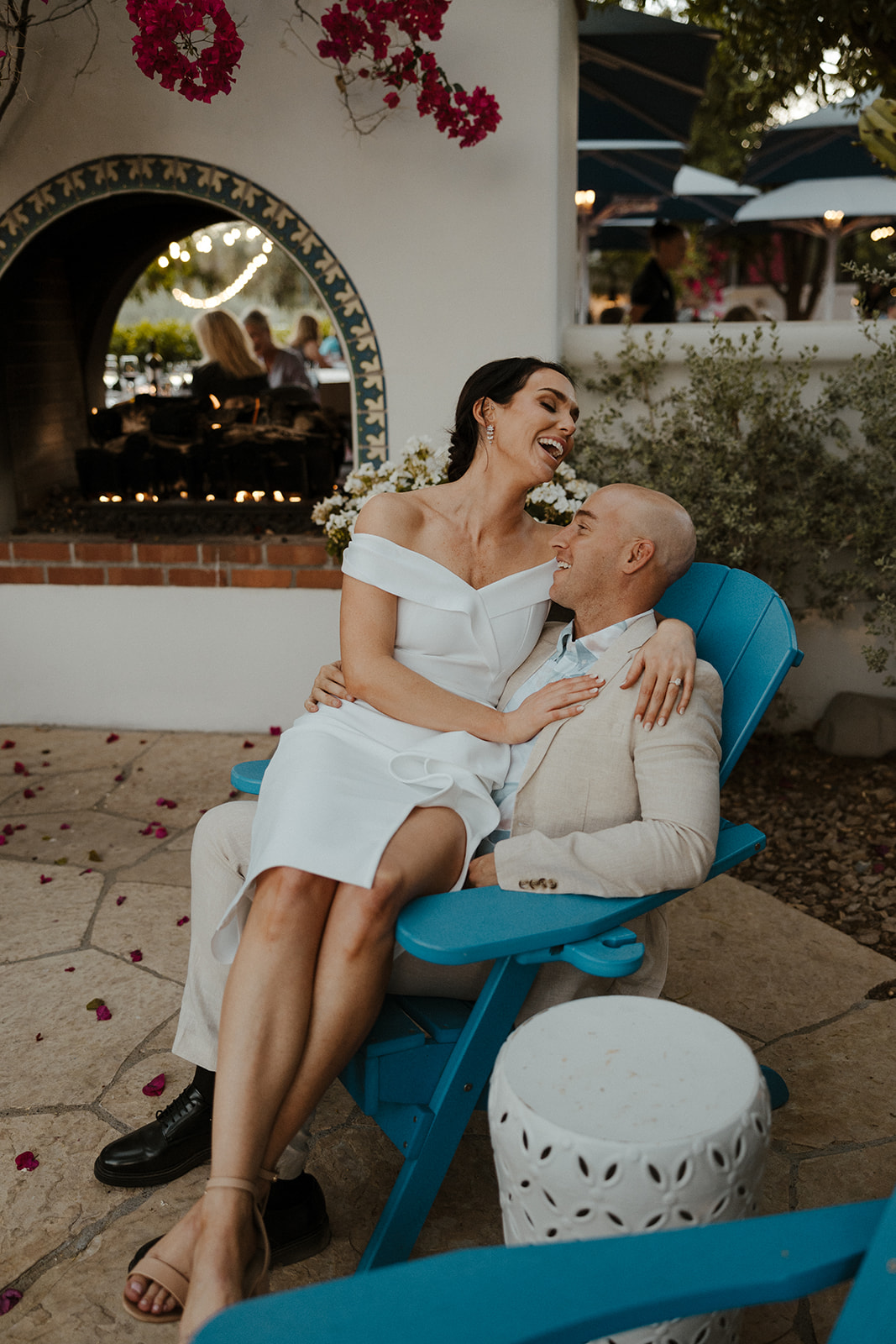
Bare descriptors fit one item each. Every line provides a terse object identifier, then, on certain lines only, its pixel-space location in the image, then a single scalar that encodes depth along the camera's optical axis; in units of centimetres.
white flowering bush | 316
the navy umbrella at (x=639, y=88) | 500
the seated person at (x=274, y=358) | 668
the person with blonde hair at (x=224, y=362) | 569
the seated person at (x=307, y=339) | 902
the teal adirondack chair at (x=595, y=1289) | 90
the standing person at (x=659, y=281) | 583
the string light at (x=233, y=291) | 595
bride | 151
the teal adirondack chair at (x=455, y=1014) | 152
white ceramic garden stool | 119
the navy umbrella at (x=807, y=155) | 826
